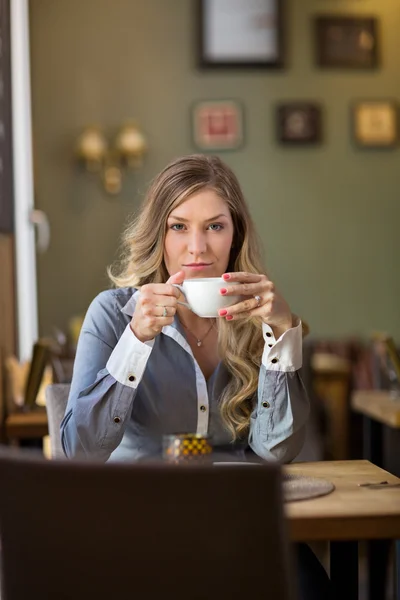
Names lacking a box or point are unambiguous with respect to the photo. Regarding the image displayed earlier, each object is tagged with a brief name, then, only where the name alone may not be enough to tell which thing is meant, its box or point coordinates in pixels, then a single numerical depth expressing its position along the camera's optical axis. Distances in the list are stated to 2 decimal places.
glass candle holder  1.58
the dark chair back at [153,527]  0.98
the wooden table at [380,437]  3.22
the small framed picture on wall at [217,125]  7.07
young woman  1.82
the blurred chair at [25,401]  2.99
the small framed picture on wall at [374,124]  7.20
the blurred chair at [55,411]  2.08
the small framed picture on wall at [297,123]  7.11
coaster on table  1.48
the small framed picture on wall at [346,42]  7.14
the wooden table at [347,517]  1.35
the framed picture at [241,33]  7.04
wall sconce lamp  6.80
